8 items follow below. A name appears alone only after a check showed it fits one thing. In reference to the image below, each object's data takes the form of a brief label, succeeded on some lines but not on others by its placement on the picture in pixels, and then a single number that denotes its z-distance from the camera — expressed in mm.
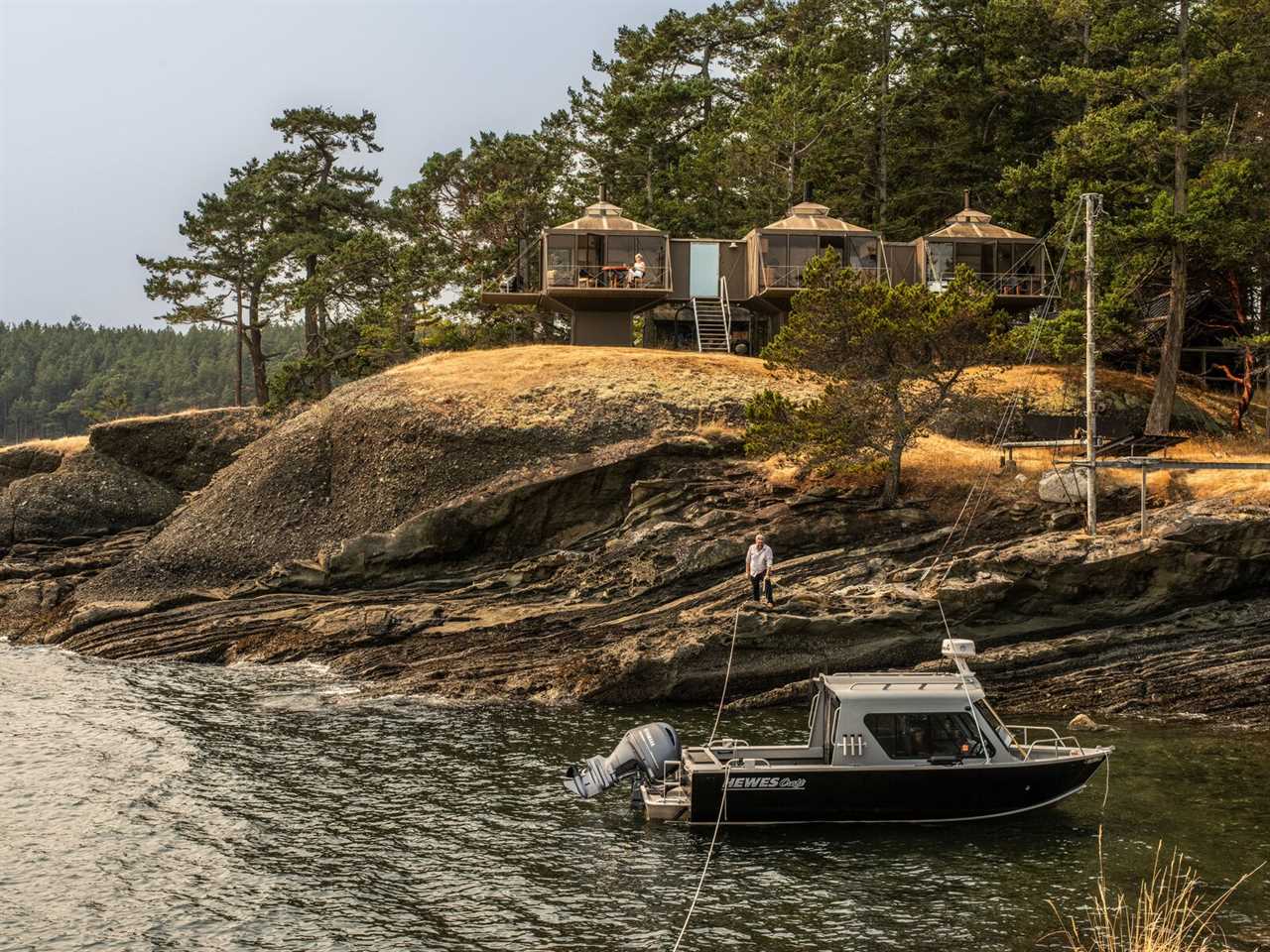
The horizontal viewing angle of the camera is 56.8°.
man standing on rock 35844
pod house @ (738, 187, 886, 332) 59156
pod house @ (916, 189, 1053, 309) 59906
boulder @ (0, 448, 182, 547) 54875
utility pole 37625
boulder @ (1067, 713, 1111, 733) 30652
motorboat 23672
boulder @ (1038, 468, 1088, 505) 39875
